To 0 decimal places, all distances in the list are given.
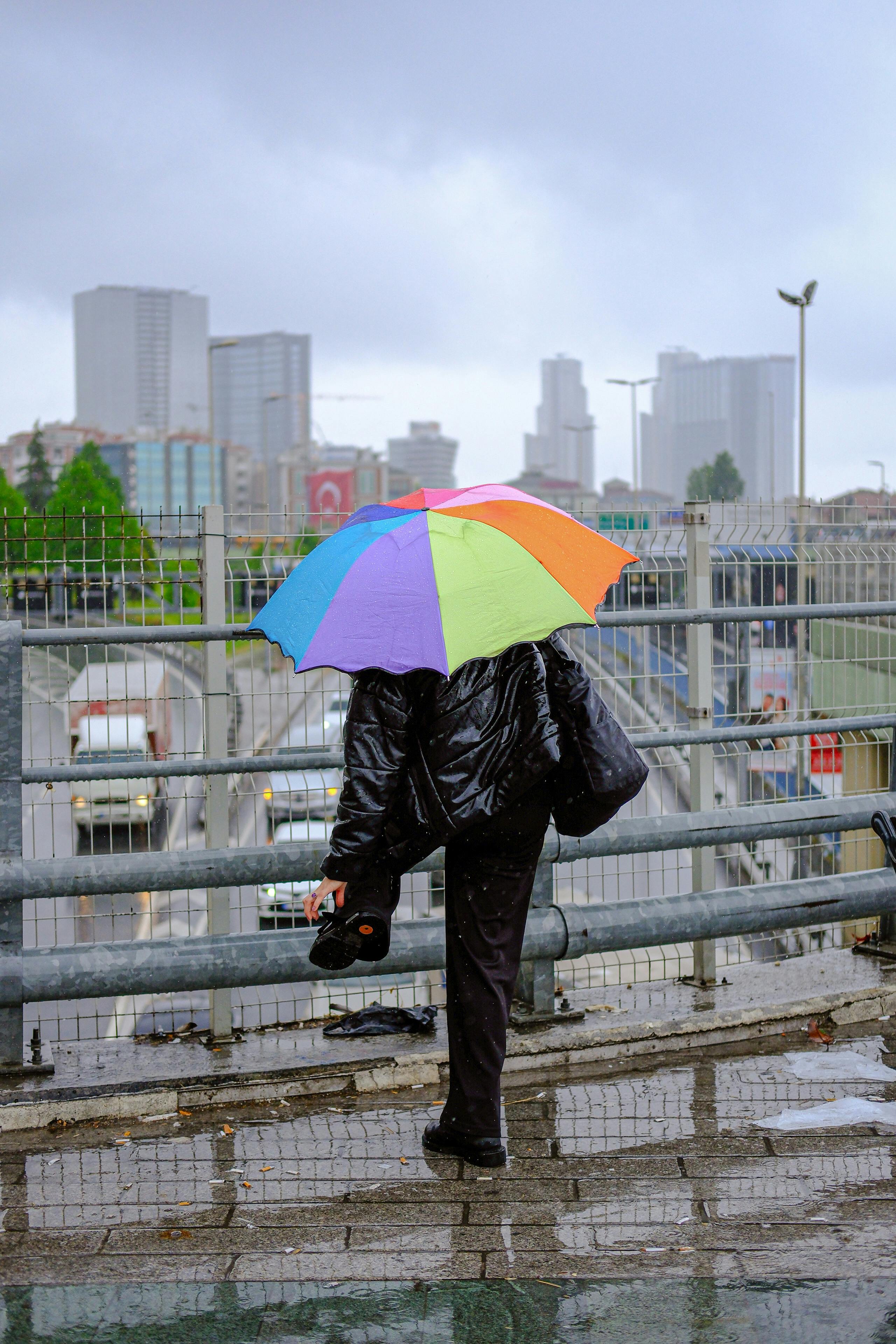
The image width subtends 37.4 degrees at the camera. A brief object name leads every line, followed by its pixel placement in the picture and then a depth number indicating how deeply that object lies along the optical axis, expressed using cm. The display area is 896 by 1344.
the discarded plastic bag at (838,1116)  408
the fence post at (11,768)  437
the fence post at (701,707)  534
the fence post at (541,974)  484
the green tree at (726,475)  10006
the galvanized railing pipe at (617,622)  441
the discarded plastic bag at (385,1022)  483
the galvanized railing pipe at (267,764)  432
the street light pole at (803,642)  586
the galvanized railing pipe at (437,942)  437
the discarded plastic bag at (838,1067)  450
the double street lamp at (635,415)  5047
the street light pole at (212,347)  3853
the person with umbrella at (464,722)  329
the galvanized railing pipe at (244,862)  434
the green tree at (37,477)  11262
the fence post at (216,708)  476
